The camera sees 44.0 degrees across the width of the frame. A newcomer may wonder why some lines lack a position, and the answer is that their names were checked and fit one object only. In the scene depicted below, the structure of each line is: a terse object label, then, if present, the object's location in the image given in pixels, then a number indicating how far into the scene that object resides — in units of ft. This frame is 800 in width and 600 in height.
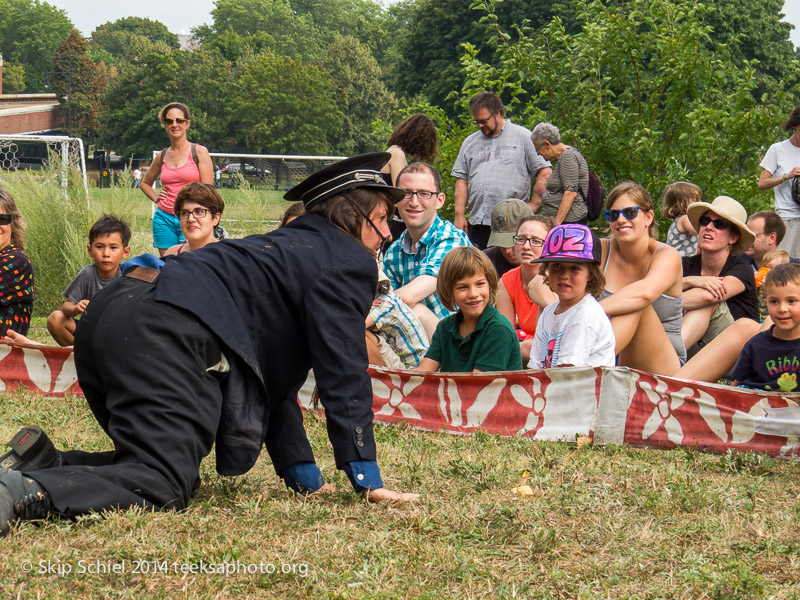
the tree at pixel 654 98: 32.63
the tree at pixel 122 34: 492.54
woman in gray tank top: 19.45
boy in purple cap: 18.38
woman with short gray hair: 29.81
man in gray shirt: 30.37
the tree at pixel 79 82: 287.28
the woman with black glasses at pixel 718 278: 22.26
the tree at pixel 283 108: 258.98
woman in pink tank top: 31.55
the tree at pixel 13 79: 393.29
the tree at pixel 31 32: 453.99
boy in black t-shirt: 18.20
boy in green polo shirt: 19.04
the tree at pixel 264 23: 412.98
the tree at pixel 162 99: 252.83
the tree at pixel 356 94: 276.41
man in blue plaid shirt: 22.84
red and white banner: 17.10
